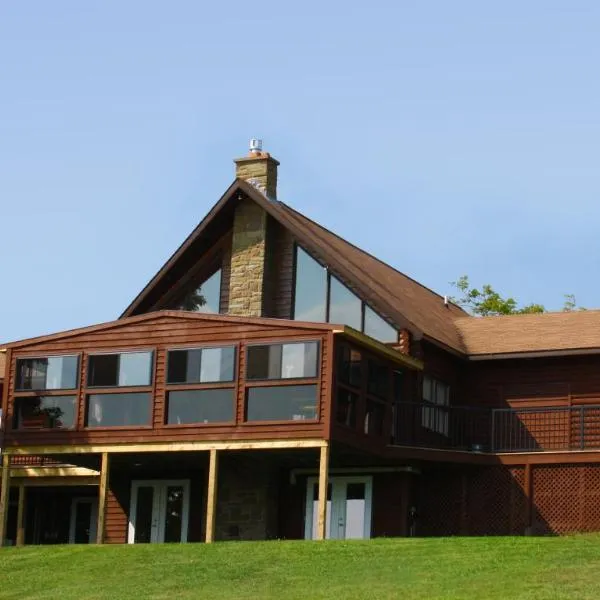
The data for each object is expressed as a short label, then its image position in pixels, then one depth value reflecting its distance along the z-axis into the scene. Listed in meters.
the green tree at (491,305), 53.86
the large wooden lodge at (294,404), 31.09
